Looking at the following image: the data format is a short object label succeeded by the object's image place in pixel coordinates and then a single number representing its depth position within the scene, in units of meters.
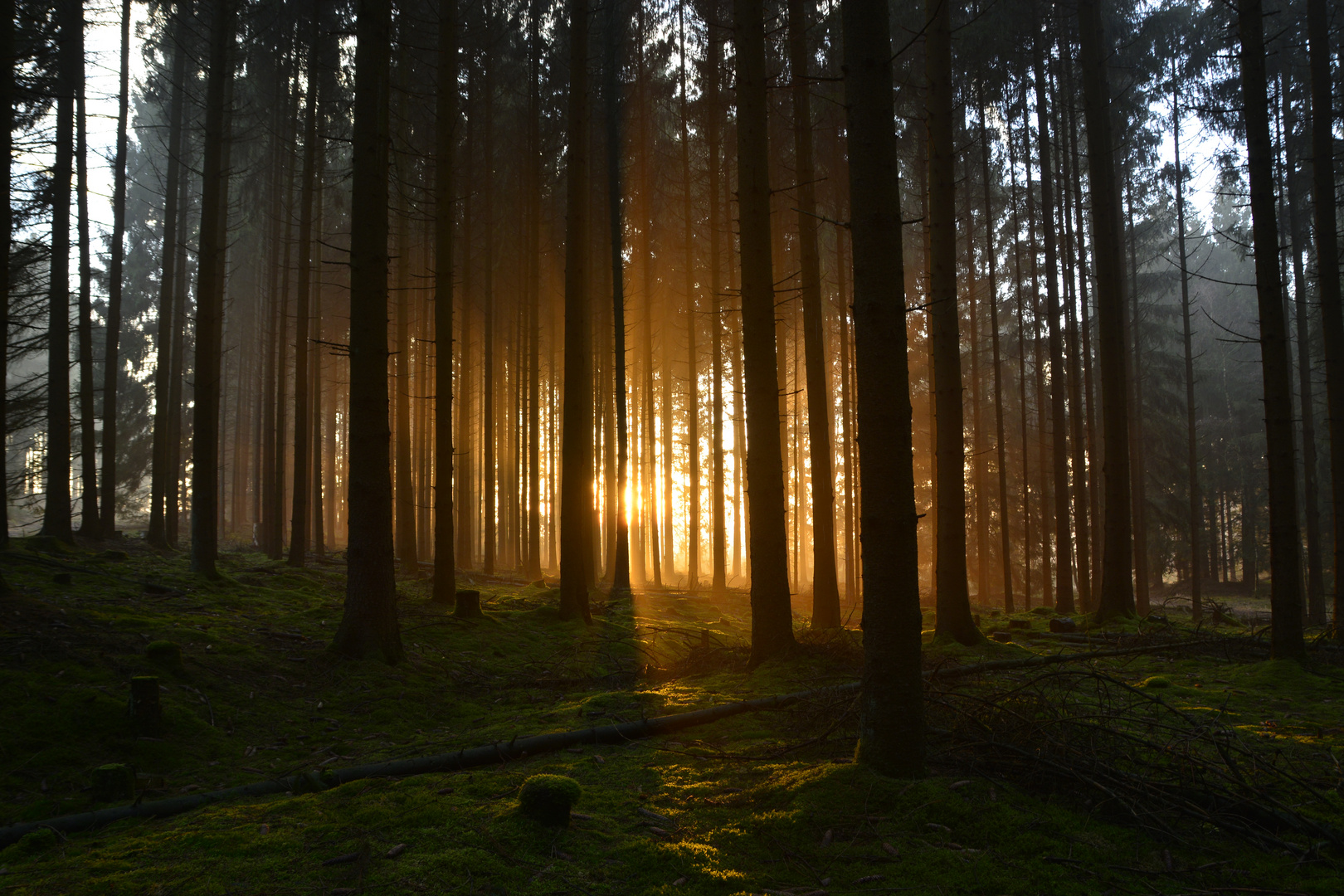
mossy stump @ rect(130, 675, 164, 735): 4.78
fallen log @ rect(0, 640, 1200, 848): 3.57
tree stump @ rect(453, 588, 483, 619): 10.20
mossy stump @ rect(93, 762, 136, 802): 3.89
